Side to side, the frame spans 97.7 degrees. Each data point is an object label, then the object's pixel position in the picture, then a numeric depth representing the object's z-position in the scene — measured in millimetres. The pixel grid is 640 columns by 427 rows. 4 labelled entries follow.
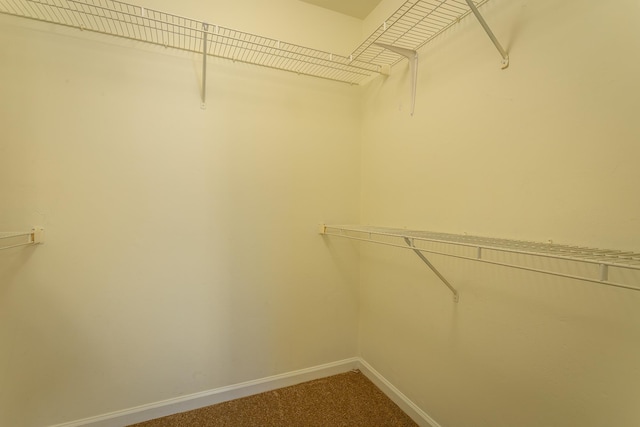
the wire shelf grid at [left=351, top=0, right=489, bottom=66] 1341
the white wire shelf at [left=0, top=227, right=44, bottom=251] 1343
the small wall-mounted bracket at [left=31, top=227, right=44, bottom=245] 1354
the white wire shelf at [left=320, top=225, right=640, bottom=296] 724
